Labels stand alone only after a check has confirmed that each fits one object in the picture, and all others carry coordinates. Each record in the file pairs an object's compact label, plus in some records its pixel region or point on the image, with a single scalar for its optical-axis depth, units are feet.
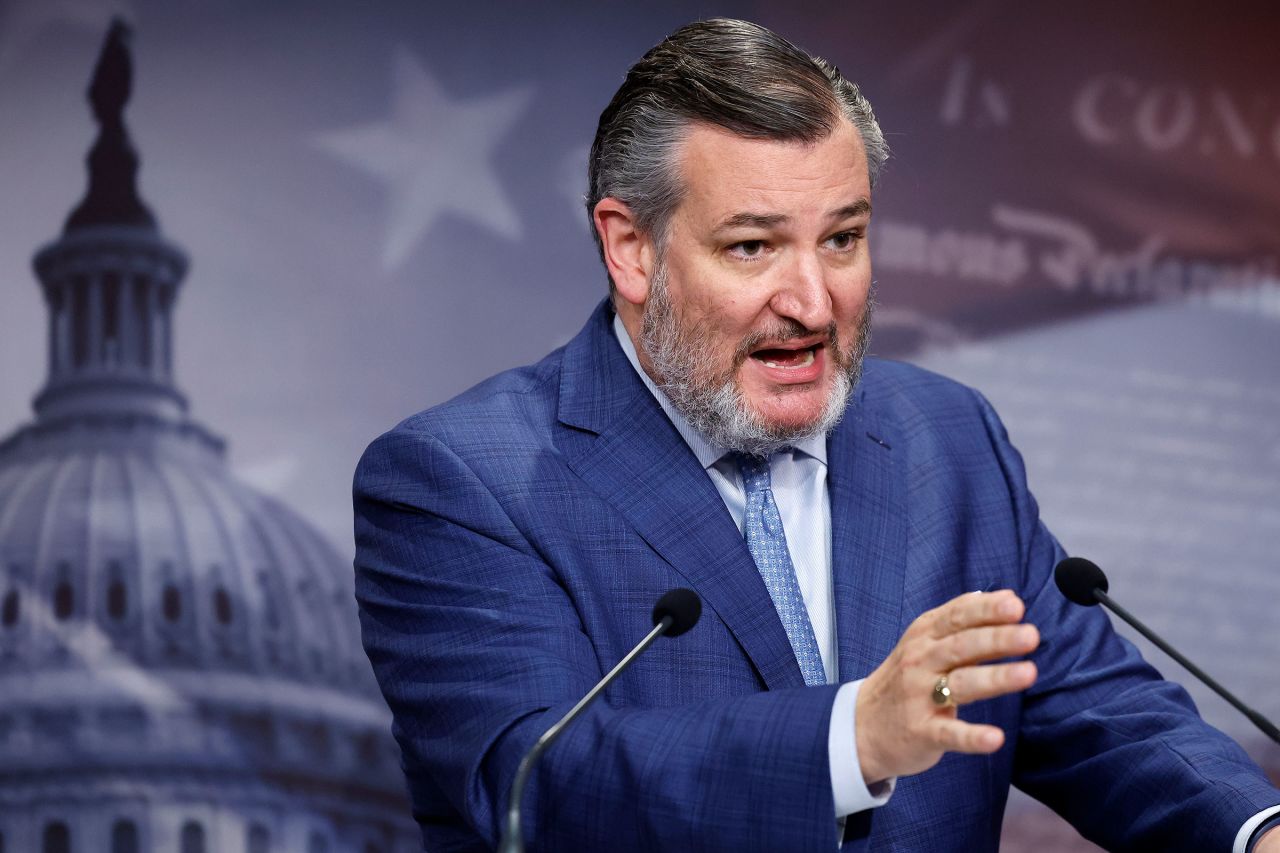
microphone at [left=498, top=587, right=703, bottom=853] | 13.11
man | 13.74
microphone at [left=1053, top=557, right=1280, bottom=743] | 13.61
